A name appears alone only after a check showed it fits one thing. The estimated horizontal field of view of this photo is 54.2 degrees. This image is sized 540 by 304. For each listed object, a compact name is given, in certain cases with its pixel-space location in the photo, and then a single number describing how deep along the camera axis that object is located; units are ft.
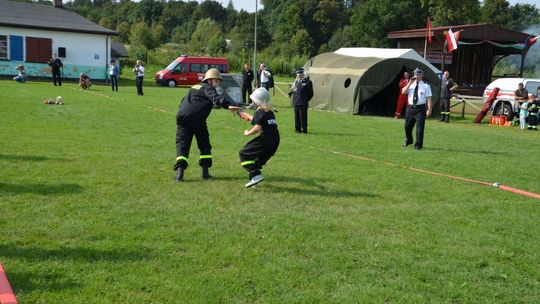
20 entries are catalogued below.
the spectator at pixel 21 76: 107.55
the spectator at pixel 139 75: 88.48
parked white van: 71.56
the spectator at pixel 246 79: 78.02
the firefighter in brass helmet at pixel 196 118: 27.12
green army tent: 75.46
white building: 122.01
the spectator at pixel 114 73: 95.40
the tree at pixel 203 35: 246.88
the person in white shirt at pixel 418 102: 41.55
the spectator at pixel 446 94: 71.56
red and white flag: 78.38
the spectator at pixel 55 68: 102.22
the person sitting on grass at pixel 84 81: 96.68
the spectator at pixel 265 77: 78.89
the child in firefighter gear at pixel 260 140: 25.85
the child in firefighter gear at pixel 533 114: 65.67
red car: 136.26
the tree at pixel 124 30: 281.95
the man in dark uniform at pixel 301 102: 50.26
